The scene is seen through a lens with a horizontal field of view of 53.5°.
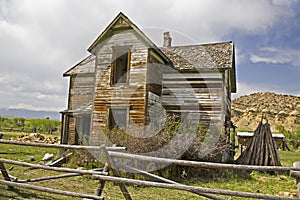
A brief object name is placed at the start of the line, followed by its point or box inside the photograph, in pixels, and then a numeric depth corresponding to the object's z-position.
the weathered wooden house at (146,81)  13.72
